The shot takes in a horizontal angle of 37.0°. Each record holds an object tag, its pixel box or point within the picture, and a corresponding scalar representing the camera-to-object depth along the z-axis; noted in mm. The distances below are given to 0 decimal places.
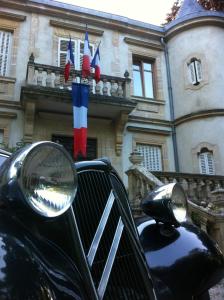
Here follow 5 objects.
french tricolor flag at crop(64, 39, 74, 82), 10641
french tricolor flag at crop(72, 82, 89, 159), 9391
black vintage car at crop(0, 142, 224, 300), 1277
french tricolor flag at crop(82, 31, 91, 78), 10766
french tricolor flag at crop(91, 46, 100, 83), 11040
